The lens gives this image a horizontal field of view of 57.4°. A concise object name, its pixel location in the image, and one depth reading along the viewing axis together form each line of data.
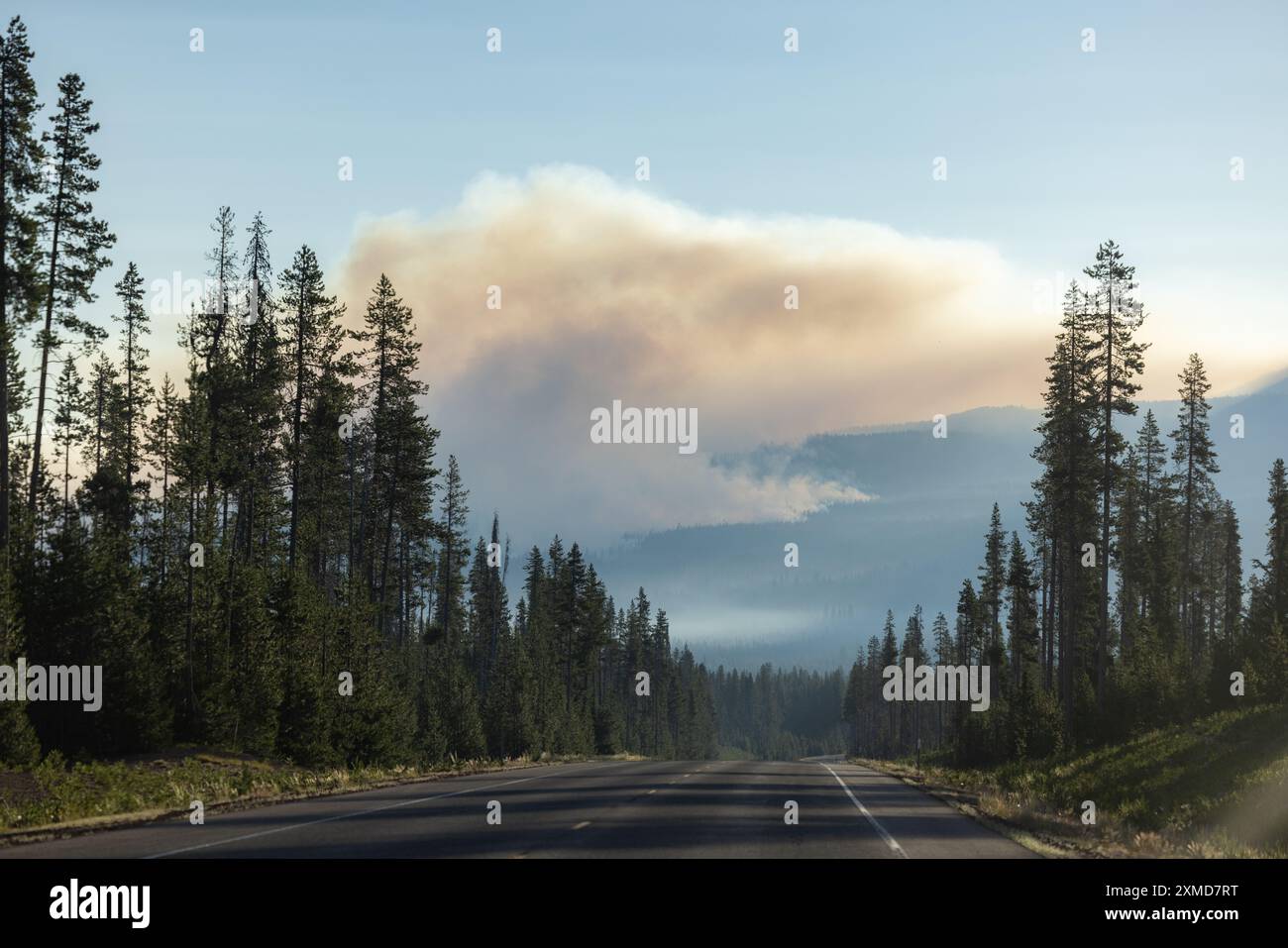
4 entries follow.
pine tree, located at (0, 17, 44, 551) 36.84
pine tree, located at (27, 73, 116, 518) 41.06
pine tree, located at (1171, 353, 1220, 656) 88.44
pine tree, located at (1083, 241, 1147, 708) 58.75
